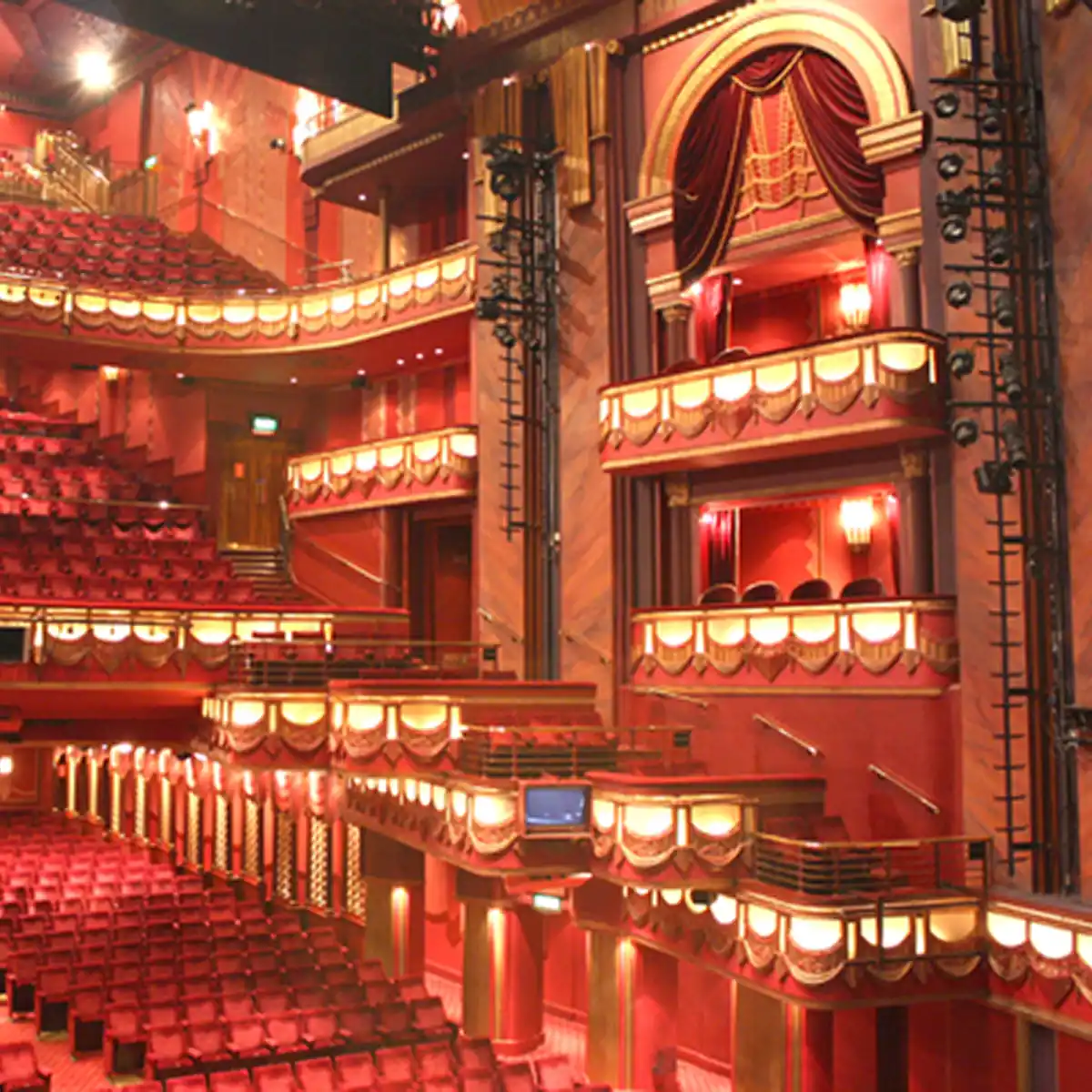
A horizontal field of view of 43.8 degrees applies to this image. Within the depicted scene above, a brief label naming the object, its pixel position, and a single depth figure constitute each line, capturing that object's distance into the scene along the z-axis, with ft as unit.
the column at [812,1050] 33.55
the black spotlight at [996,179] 34.09
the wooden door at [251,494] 65.41
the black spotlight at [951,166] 33.40
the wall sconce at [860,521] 46.91
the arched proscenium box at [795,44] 40.09
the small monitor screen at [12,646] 43.86
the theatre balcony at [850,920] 30.99
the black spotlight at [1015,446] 32.37
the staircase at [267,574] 57.67
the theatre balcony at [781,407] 37.50
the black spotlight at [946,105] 33.37
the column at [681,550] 45.42
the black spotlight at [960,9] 31.17
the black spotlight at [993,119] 34.19
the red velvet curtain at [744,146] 41.98
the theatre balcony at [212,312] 56.70
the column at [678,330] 45.93
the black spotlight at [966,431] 33.32
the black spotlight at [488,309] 46.57
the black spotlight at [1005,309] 33.45
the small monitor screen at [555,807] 35.53
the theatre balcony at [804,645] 36.40
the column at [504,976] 43.70
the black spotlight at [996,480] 32.50
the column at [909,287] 39.73
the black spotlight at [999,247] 33.27
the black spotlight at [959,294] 33.22
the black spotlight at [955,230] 33.78
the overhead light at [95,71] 85.81
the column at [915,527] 38.50
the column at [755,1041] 35.86
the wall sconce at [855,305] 47.32
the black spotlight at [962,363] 32.83
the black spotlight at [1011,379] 32.91
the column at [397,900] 49.88
